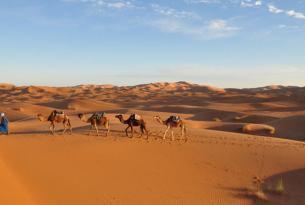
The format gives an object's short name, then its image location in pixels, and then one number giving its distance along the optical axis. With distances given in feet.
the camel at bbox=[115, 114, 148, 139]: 56.95
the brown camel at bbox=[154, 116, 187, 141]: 57.36
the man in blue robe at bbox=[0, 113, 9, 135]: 61.82
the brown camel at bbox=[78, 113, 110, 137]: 58.59
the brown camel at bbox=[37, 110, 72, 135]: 58.70
